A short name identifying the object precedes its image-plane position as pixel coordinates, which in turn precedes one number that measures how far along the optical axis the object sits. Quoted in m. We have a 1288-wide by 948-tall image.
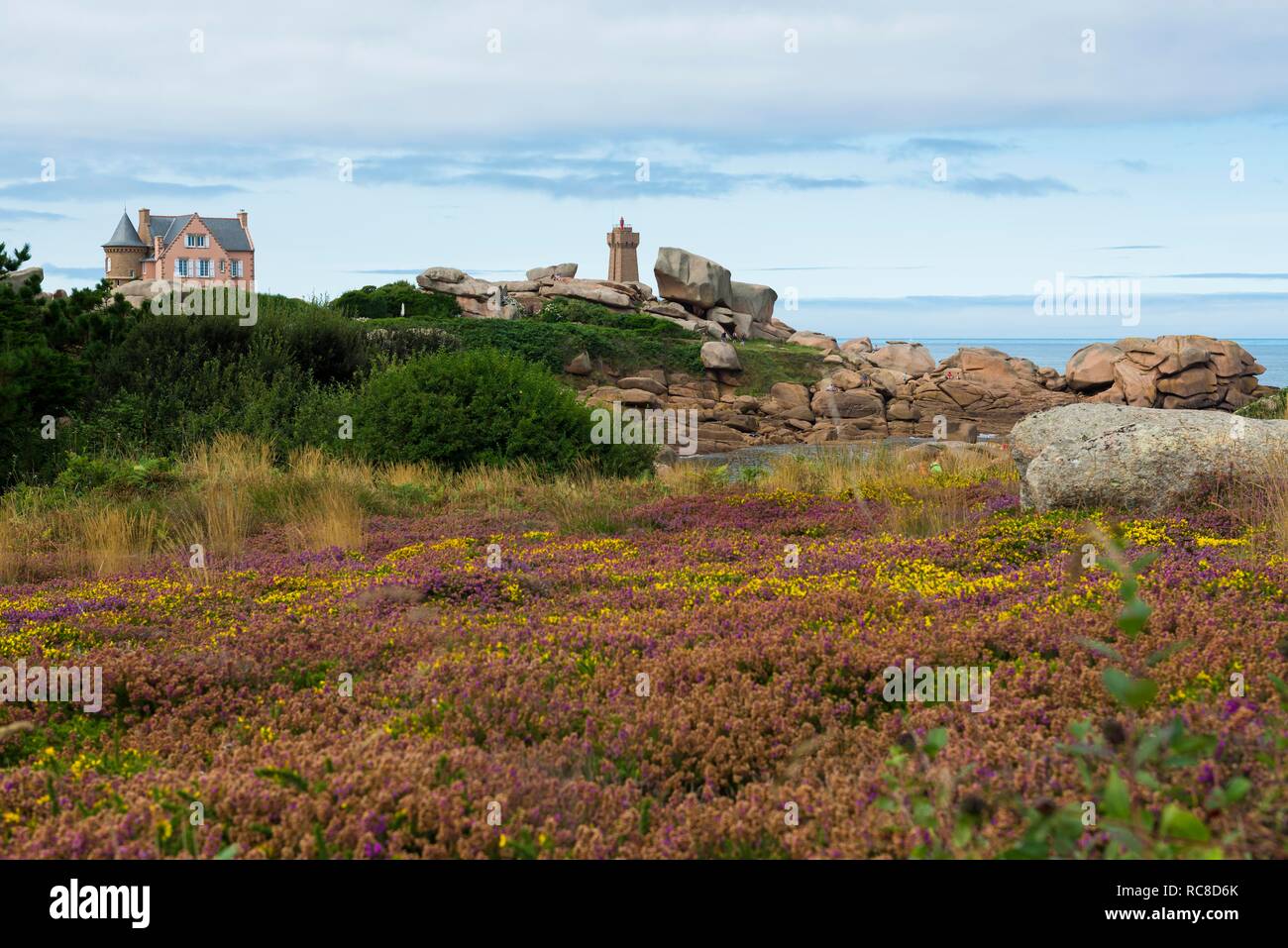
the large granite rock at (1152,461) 9.62
